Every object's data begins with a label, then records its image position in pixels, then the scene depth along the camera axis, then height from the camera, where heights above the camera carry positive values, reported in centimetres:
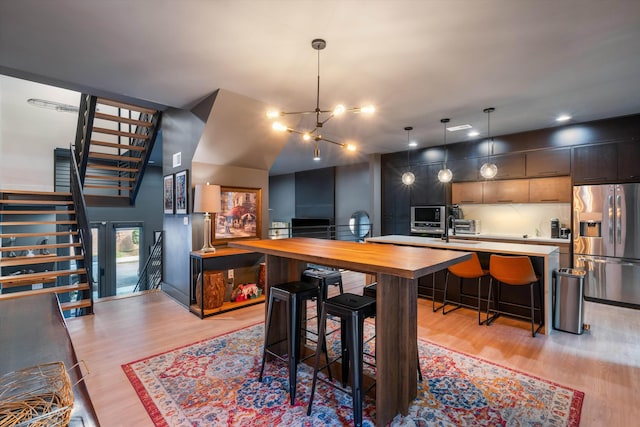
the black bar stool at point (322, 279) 264 -62
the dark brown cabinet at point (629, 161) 408 +70
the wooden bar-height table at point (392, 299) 174 -57
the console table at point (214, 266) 372 -74
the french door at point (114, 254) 670 -98
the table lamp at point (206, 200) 371 +16
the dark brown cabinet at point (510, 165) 505 +80
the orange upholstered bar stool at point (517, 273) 314 -67
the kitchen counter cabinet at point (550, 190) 471 +35
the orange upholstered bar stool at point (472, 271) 348 -71
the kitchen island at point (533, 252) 320 -45
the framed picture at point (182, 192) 400 +28
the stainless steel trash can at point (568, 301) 318 -98
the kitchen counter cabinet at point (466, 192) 564 +37
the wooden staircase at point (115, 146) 467 +120
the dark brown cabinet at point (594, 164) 425 +70
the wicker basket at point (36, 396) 64 -45
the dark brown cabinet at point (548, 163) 464 +78
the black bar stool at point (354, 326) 179 -72
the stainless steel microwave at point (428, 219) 593 -15
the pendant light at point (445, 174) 445 +56
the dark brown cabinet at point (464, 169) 555 +81
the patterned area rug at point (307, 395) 192 -133
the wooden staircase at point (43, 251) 376 -61
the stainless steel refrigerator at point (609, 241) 405 -42
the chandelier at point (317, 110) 236 +85
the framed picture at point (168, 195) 443 +26
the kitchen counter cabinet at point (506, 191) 516 +36
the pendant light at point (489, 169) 396 +58
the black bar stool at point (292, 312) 210 -76
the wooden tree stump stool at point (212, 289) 375 -98
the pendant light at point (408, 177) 488 +57
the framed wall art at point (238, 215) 422 -4
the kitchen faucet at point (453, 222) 582 -21
